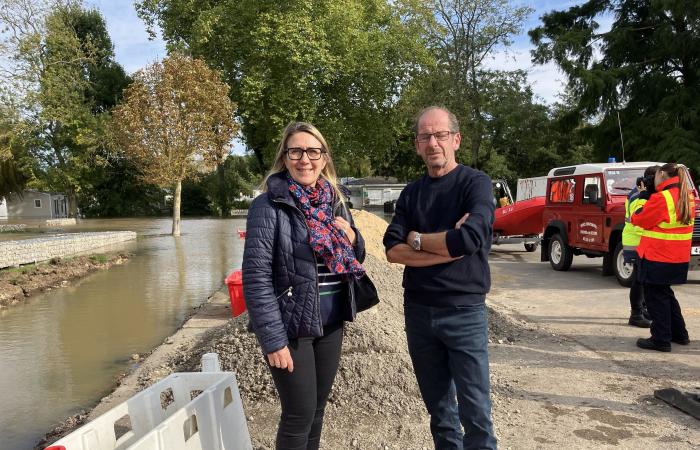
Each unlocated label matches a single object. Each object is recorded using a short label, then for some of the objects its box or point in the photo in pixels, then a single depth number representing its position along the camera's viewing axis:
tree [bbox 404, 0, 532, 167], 34.38
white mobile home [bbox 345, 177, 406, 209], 31.44
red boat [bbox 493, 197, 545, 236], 14.96
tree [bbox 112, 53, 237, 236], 21.47
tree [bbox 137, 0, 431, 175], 24.64
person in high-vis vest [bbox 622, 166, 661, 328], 6.41
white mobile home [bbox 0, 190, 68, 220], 51.94
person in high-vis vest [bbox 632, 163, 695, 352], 5.41
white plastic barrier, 2.13
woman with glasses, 2.39
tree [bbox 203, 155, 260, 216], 49.81
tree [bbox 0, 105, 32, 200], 30.06
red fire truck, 9.70
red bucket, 6.21
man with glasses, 2.58
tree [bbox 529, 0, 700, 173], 20.28
